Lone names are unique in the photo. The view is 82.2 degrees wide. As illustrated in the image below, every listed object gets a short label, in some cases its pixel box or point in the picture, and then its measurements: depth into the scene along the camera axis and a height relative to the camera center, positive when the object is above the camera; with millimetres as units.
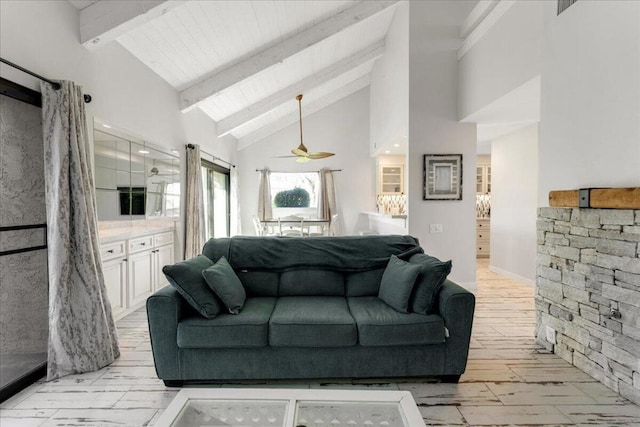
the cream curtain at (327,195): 8637 +272
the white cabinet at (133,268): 3482 -667
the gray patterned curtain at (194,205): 5328 +17
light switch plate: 4984 -289
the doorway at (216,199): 6754 +157
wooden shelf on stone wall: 2182 +62
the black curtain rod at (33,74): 2241 +872
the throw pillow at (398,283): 2486 -550
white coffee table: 1511 -863
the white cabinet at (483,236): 7789 -632
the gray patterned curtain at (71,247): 2555 -295
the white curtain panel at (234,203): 8344 +75
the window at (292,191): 8992 +382
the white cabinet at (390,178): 8648 +677
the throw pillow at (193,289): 2406 -548
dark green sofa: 2346 -871
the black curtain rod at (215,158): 5438 +908
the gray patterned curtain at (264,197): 8852 +225
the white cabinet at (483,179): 8234 +628
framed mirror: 3395 +311
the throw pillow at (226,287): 2496 -563
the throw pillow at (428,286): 2436 -532
